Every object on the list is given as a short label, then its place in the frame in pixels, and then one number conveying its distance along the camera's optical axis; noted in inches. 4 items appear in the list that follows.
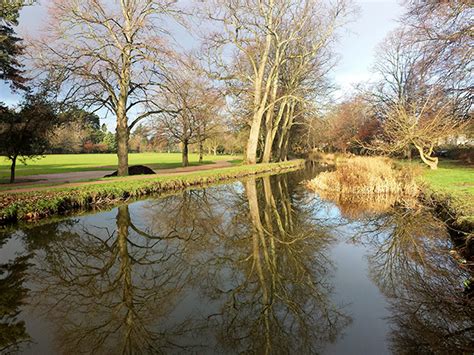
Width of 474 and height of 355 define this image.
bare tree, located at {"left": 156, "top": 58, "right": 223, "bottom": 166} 620.4
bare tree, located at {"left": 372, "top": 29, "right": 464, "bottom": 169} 591.2
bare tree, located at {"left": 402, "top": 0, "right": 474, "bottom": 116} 492.7
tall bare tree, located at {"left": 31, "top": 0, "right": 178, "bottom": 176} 576.7
